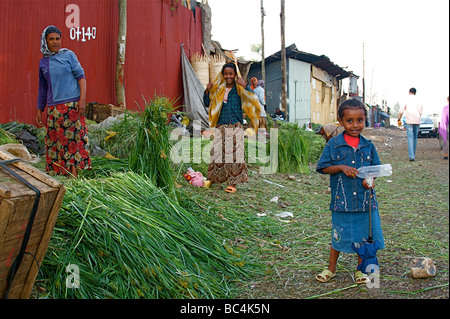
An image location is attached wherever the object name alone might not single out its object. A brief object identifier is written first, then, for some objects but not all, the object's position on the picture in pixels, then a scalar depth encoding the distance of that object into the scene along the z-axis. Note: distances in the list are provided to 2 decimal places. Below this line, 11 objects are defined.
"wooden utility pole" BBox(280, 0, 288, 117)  13.31
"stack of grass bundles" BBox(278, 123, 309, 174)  6.88
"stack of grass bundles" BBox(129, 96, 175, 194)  3.73
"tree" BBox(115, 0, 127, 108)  7.97
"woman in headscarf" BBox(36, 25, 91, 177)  4.14
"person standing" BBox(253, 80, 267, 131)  10.83
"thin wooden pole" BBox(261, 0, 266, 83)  17.39
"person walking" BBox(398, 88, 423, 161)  8.51
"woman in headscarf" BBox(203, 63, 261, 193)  5.26
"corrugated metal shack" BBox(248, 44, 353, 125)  20.30
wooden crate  1.66
